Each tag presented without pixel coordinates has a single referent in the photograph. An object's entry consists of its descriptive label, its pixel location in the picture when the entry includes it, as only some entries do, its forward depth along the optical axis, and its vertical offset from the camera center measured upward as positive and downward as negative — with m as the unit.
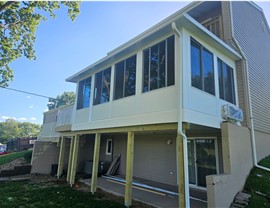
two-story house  5.33 +1.67
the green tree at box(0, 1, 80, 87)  10.10 +6.50
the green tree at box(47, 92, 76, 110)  49.31 +11.51
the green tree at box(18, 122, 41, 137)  79.01 +5.39
